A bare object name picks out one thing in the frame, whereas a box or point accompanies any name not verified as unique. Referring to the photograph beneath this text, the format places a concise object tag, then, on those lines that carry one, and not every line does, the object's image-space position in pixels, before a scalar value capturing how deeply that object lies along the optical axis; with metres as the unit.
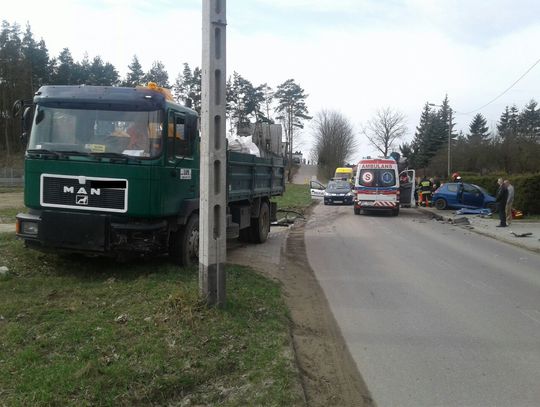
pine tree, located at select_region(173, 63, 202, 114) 48.84
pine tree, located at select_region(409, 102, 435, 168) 68.25
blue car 25.03
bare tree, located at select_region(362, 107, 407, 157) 85.69
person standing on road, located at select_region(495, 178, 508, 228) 17.92
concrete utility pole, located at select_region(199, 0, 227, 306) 5.56
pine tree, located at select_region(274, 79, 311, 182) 81.11
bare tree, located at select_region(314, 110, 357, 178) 87.50
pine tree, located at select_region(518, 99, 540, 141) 74.19
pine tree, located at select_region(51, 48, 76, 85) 56.62
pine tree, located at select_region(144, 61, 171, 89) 54.80
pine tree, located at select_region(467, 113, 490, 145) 81.06
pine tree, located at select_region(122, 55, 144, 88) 53.78
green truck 7.01
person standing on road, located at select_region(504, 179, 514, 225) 18.14
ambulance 23.16
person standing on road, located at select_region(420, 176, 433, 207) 29.26
